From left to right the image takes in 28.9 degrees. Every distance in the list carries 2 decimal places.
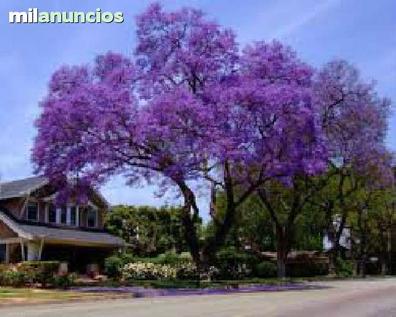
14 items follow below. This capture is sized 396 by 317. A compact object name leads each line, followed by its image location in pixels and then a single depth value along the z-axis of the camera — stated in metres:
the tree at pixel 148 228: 60.56
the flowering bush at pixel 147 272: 47.28
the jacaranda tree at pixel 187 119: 35.31
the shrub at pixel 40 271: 36.16
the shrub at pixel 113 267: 48.03
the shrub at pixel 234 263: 51.69
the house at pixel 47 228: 45.22
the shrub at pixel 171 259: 50.79
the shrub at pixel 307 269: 62.91
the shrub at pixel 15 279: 36.38
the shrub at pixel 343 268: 65.31
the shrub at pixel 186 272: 46.64
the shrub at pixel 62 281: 35.59
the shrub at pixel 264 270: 56.72
